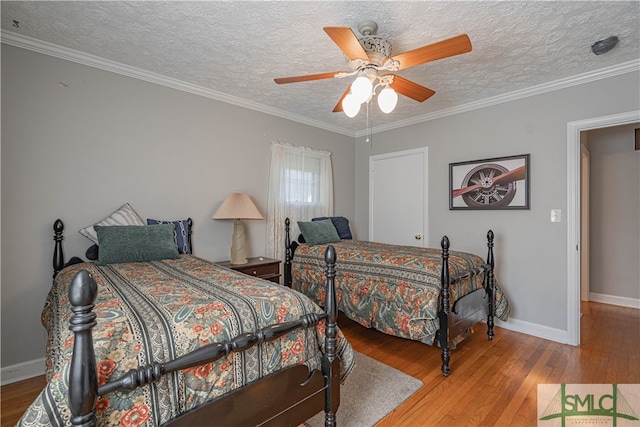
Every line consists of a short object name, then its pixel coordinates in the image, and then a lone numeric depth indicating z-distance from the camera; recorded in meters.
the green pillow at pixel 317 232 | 3.59
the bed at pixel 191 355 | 0.87
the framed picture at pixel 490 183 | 3.21
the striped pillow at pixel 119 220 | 2.45
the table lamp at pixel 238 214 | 3.10
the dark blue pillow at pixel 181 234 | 2.85
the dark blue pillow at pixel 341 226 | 4.19
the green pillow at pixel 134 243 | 2.23
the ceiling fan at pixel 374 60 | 1.72
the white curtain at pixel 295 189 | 3.78
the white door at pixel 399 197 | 4.06
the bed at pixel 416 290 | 2.32
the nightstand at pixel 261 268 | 3.03
